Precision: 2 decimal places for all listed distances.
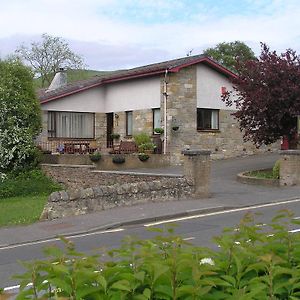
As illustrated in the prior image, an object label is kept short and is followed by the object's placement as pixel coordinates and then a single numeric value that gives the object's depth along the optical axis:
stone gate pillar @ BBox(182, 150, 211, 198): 17.83
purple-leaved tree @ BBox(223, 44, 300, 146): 21.62
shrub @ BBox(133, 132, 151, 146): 28.97
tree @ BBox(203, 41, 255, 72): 65.94
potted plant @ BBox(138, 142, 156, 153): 28.28
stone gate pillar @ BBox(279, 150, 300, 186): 20.22
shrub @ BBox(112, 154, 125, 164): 27.55
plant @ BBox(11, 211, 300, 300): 2.44
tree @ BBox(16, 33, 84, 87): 65.50
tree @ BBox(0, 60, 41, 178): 25.72
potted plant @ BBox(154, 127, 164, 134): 29.20
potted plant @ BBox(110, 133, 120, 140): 33.09
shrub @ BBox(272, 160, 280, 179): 21.34
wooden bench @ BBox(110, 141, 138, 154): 28.84
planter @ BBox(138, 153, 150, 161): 27.36
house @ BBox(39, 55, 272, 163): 29.44
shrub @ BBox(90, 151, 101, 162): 27.97
